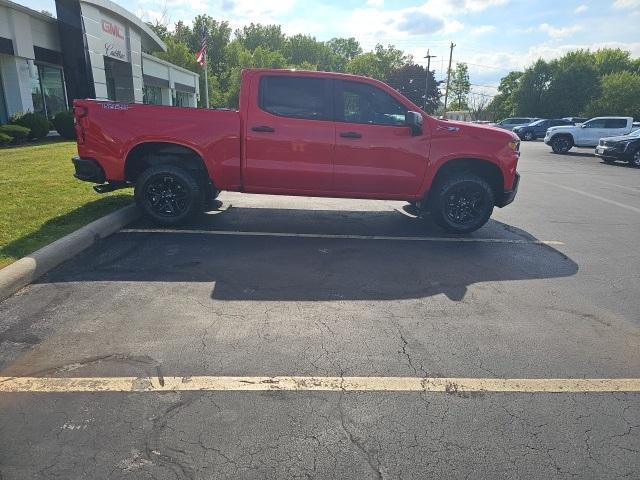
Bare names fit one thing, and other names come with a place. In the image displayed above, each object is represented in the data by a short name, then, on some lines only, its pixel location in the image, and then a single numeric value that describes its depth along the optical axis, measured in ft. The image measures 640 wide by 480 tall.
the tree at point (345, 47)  409.90
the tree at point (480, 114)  287.44
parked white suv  79.87
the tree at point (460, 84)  354.54
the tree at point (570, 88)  172.86
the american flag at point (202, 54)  98.44
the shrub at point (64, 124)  57.88
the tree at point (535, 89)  183.21
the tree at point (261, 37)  321.32
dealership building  58.13
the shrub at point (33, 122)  52.07
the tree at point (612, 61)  208.46
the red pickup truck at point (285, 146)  19.99
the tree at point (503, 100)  230.56
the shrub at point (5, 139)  44.94
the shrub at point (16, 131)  47.11
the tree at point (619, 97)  157.28
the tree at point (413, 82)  257.96
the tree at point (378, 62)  318.65
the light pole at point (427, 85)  245.22
